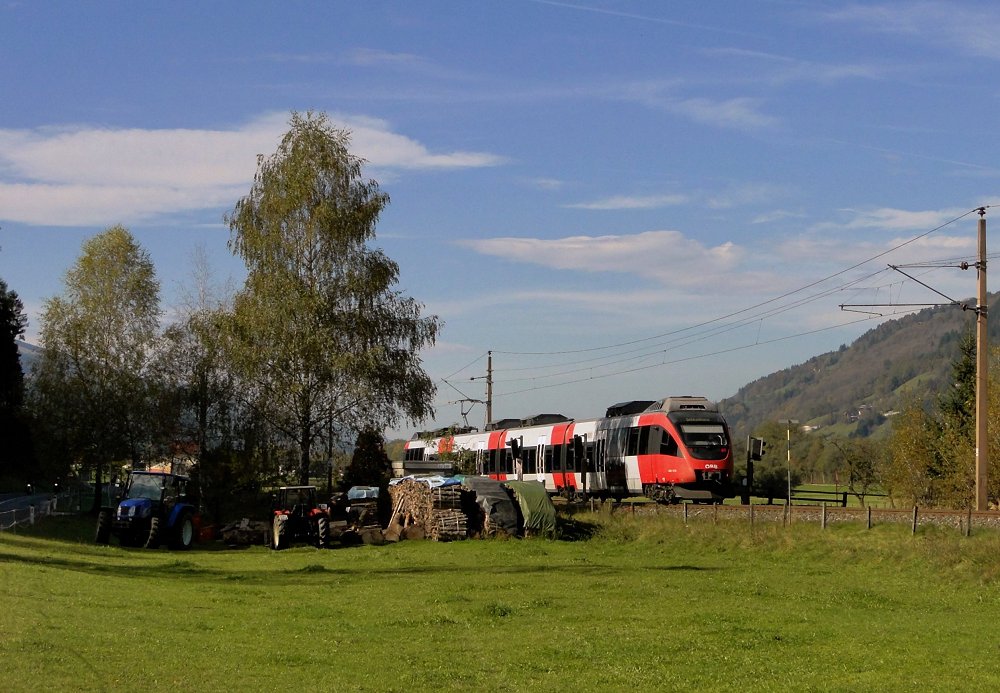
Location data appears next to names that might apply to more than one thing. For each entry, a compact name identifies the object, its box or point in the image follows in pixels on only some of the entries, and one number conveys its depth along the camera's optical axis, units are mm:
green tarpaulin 42750
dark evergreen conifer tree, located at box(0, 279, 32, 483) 83188
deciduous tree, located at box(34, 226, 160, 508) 59094
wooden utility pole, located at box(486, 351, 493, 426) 75188
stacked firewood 42812
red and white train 46344
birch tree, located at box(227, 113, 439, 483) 51750
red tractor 42125
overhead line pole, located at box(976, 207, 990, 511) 36375
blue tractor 40656
